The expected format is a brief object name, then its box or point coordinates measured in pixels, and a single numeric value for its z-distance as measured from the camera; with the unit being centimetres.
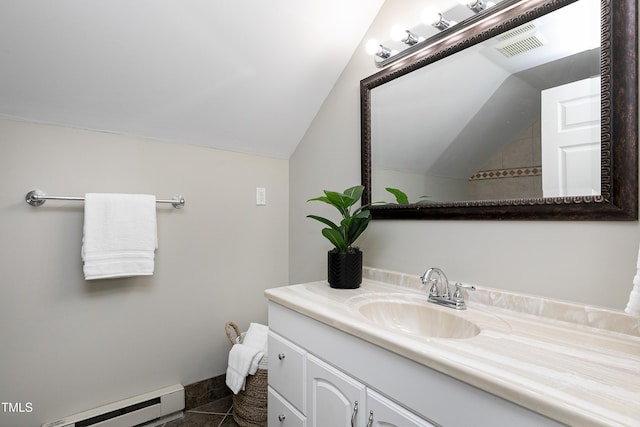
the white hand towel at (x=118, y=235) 139
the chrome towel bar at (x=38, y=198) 132
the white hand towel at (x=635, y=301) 66
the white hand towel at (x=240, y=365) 150
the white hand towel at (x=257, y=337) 164
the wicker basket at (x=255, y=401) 151
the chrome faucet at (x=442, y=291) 109
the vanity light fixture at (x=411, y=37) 110
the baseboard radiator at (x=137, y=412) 140
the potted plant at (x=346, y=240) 135
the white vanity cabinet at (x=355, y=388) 63
